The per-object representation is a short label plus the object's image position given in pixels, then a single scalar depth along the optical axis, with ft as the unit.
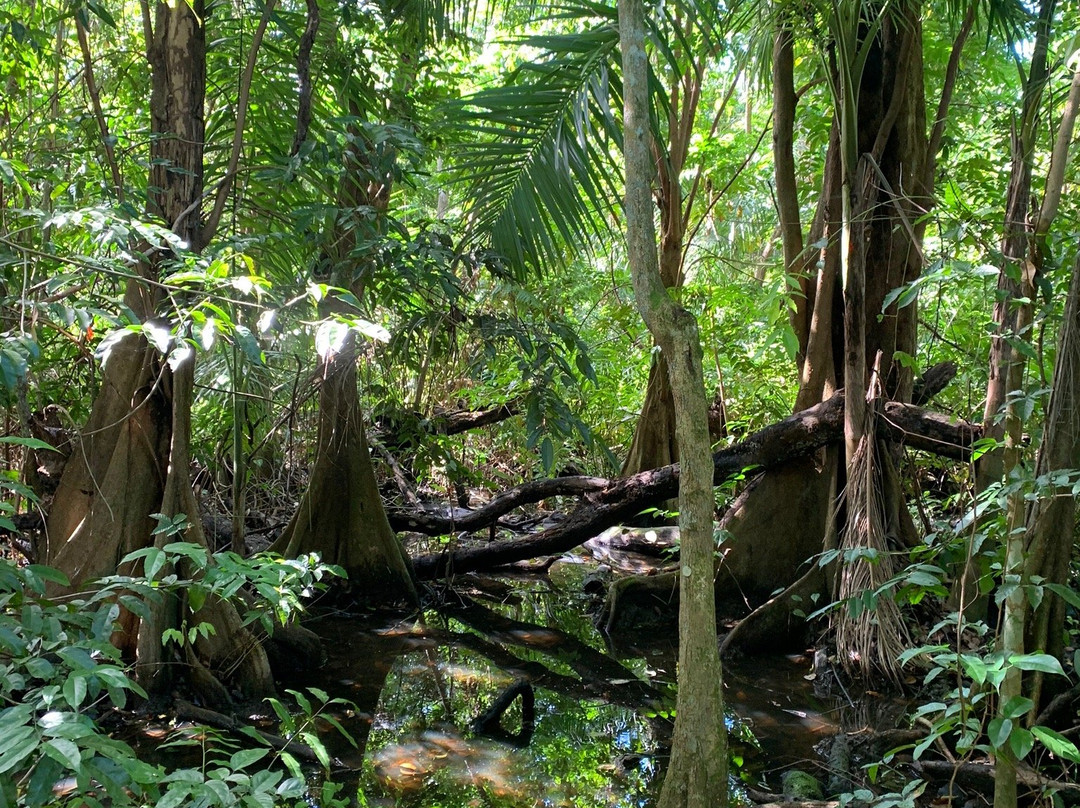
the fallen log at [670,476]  19.30
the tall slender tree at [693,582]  9.82
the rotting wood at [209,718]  14.03
